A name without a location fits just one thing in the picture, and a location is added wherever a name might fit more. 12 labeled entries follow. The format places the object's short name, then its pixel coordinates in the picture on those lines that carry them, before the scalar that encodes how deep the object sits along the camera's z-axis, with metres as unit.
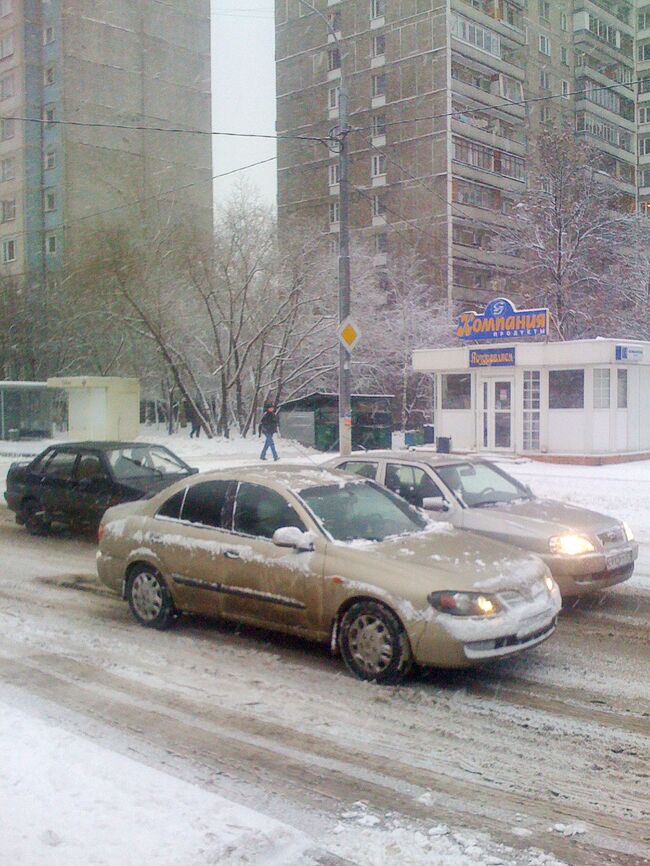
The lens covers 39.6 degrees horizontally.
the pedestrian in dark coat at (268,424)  25.33
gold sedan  5.93
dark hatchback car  12.12
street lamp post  16.16
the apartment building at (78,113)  59.03
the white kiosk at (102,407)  31.78
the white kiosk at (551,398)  22.66
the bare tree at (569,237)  36.09
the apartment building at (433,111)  56.53
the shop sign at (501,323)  23.47
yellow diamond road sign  16.03
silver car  8.08
